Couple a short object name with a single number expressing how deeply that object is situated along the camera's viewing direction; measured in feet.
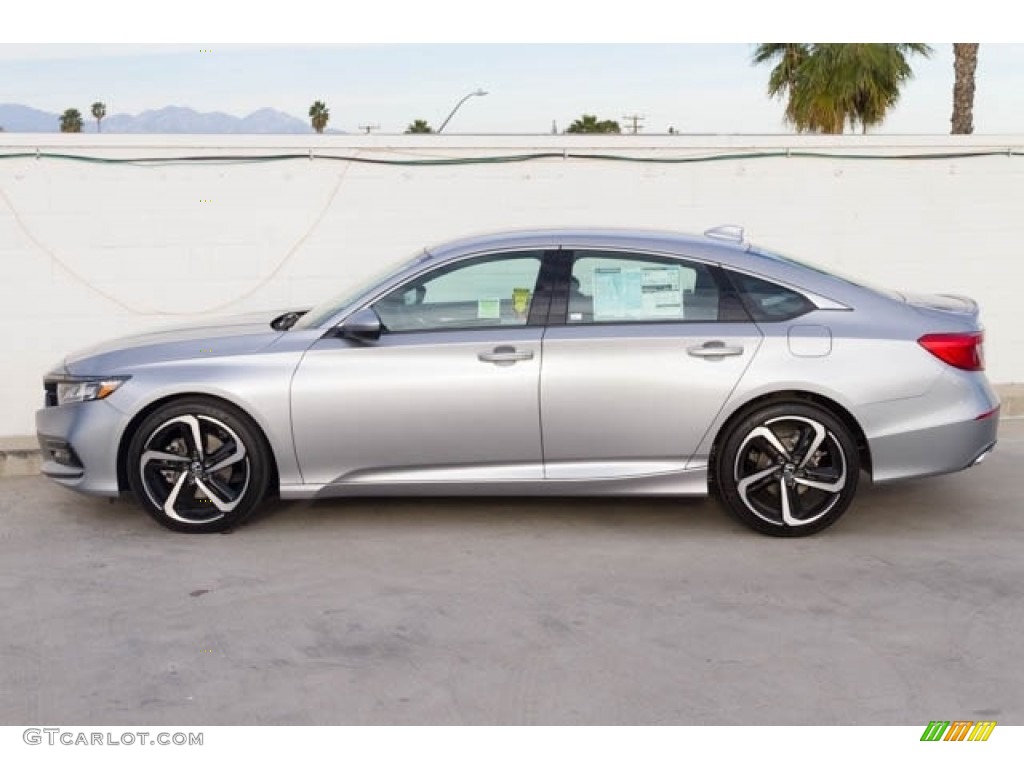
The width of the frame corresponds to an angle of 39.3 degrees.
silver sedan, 22.17
